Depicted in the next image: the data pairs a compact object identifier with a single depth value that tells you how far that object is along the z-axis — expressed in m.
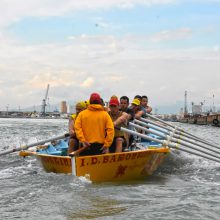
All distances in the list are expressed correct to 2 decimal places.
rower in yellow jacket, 11.84
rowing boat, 11.31
